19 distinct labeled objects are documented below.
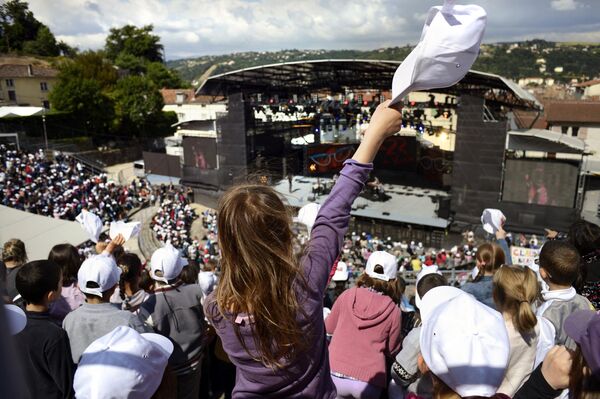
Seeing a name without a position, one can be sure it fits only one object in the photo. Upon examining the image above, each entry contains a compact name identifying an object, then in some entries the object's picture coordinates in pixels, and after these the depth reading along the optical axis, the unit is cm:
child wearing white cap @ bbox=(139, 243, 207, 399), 261
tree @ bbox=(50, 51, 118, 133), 2867
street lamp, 2517
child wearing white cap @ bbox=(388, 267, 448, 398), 185
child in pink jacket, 211
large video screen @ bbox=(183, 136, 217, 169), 1980
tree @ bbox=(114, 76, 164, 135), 3203
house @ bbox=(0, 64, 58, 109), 3000
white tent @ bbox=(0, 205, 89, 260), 601
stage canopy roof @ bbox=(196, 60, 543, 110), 1582
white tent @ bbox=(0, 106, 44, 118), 2542
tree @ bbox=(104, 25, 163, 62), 4856
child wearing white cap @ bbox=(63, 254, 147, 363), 223
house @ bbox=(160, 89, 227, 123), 3681
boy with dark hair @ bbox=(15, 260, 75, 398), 188
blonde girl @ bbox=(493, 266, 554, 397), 187
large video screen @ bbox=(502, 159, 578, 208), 1394
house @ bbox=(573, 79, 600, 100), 3229
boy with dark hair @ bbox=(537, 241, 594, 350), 223
